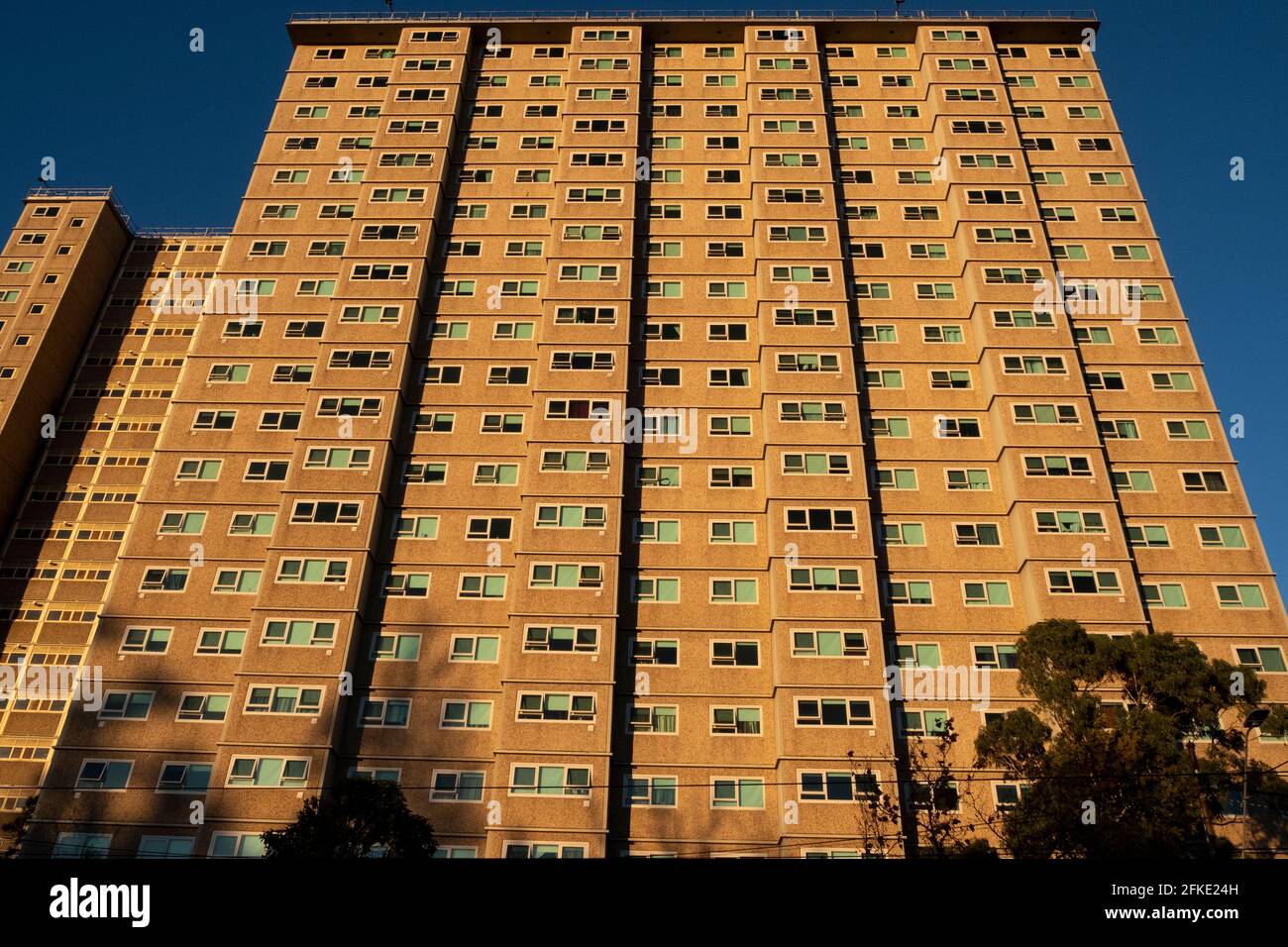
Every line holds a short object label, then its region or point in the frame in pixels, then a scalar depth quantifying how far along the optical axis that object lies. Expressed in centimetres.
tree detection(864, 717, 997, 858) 3212
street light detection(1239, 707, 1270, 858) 3038
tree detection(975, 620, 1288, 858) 2981
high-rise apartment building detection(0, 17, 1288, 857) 4019
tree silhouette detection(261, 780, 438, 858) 3039
